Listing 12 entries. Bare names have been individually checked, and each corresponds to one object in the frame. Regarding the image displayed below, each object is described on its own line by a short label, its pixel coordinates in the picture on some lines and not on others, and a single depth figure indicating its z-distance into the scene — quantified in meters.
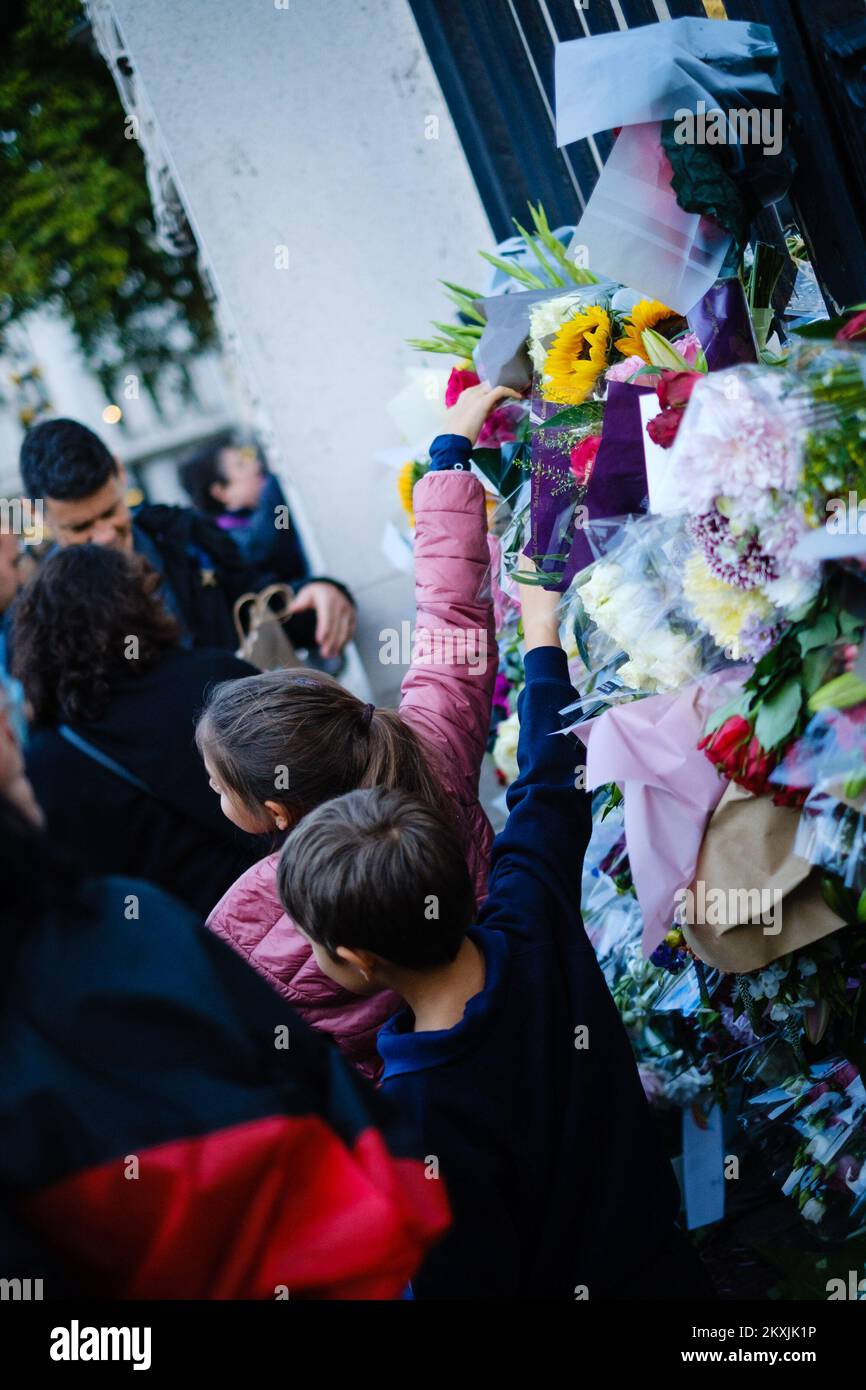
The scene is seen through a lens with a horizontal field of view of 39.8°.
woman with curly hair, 2.47
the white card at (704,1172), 2.41
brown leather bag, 3.41
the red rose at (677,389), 1.45
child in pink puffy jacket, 1.84
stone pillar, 3.32
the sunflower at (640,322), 1.77
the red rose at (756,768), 1.43
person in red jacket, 1.00
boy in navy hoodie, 1.45
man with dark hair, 3.41
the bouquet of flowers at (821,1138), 1.92
